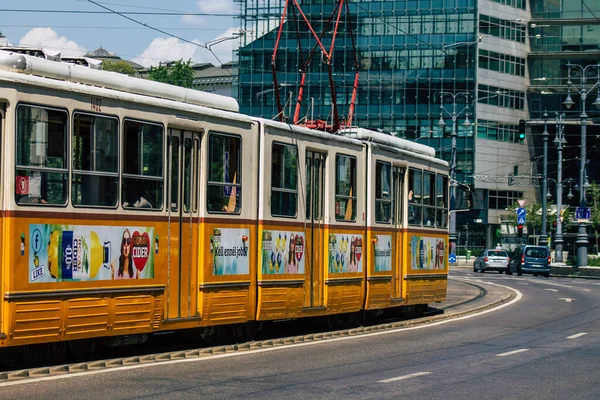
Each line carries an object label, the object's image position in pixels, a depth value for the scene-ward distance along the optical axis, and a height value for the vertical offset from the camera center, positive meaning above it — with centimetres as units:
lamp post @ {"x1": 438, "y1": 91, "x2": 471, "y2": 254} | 6184 +208
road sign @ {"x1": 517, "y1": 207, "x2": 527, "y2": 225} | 6292 -10
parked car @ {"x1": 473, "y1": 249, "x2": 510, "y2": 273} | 6397 -254
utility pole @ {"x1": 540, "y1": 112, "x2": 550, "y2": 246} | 6981 +1
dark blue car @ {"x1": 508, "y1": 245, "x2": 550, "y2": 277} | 5862 -228
